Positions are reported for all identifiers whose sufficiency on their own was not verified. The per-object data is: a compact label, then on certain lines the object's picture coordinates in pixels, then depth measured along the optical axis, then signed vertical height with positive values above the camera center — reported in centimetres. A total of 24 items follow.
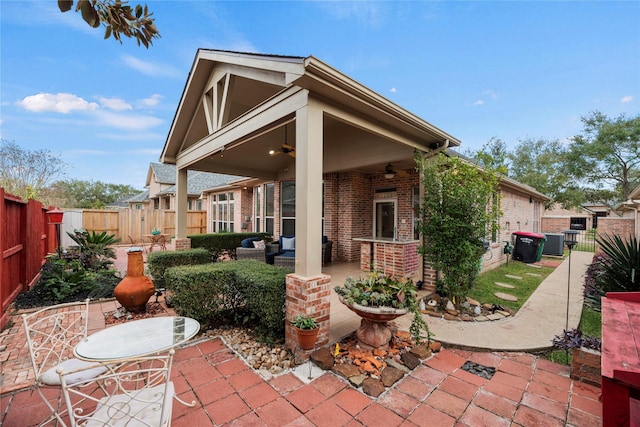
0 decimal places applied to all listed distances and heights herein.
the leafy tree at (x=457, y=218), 423 -5
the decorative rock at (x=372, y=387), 238 -164
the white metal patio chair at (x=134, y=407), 150 -125
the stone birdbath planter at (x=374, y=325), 297 -138
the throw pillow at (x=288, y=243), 800 -91
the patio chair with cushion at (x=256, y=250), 772 -111
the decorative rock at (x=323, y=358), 276 -158
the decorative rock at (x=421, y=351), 301 -163
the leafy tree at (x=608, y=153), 1880 +487
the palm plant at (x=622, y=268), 321 -68
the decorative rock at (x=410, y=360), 282 -163
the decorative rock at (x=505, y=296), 514 -167
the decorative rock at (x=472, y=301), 463 -158
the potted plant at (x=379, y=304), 302 -107
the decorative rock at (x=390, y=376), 253 -163
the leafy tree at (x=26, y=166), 1308 +254
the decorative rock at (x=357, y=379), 250 -164
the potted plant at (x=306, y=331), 283 -129
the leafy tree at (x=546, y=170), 2288 +454
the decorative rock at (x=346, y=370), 263 -163
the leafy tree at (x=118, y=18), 129 +112
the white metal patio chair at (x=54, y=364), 190 -125
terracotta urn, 412 -119
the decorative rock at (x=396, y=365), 277 -166
